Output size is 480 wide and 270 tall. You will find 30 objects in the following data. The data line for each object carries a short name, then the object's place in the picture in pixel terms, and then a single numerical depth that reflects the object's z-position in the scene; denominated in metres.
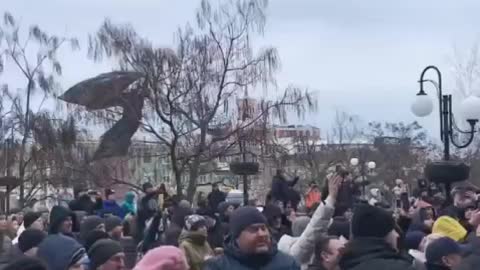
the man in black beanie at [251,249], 7.00
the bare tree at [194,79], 34.12
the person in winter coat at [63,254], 7.51
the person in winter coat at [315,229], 8.20
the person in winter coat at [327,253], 7.61
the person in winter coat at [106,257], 7.11
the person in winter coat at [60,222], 9.92
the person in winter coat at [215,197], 19.98
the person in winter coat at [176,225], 10.66
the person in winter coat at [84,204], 17.64
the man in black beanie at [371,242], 5.68
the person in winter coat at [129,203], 18.89
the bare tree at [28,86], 41.84
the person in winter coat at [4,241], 10.25
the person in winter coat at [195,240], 9.55
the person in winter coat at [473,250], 6.55
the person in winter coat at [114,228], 11.59
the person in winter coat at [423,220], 11.09
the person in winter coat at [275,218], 10.88
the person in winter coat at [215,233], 12.38
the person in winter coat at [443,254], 7.36
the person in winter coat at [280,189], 18.61
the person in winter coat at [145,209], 14.09
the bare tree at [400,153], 61.34
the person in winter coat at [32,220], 11.14
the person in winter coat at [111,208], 18.31
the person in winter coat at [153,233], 11.94
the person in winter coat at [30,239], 9.02
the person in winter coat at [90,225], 10.68
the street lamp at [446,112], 17.03
